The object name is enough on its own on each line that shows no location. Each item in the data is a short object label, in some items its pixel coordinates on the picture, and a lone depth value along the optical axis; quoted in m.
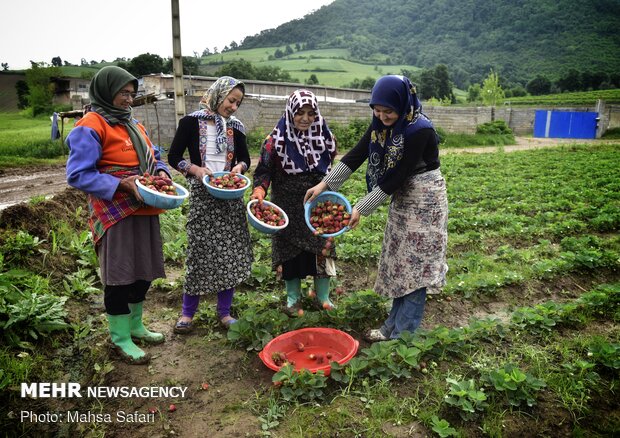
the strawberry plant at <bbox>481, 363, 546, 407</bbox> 2.44
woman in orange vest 2.55
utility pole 8.43
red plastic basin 2.84
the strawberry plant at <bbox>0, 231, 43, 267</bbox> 3.77
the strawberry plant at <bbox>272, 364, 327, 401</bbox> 2.49
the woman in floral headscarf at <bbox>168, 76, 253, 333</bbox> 3.17
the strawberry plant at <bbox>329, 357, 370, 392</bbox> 2.57
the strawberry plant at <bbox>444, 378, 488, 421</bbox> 2.33
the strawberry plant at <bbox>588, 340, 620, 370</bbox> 2.70
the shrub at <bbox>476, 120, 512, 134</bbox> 23.07
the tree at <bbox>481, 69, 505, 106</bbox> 43.59
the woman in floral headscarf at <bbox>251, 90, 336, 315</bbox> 3.26
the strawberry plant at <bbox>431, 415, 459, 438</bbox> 2.15
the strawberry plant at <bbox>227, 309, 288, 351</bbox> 3.05
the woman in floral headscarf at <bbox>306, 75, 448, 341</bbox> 2.68
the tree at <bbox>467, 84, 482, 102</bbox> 55.88
